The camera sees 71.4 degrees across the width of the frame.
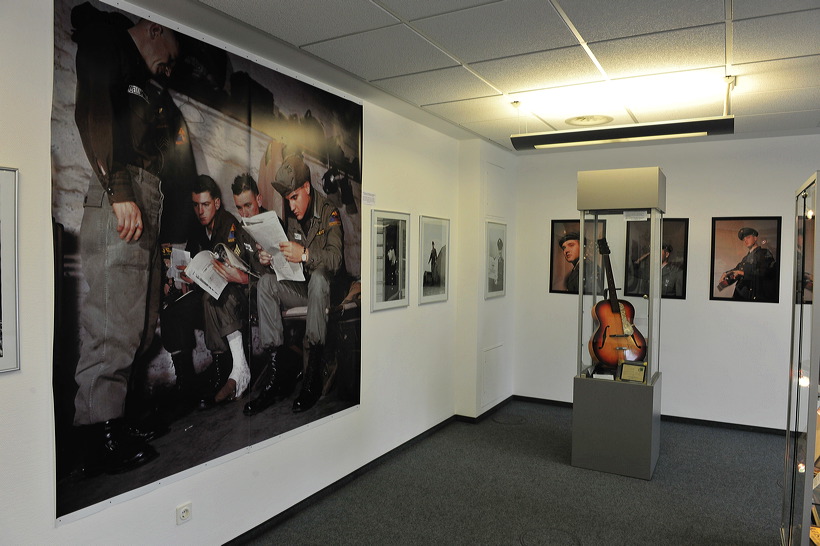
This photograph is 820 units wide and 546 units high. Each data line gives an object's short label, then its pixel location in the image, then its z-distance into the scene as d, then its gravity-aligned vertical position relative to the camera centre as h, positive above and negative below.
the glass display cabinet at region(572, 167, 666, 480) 4.36 -0.54
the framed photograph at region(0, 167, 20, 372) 2.19 -0.08
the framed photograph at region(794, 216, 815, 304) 2.46 +0.00
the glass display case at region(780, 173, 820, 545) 2.37 -0.60
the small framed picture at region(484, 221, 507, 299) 5.98 -0.02
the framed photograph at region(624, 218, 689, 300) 5.89 +0.04
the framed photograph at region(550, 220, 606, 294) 6.39 +0.03
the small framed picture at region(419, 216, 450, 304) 5.15 -0.01
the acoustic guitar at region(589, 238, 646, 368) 4.50 -0.59
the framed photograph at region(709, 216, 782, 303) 5.54 +0.02
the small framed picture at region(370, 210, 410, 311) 4.45 -0.02
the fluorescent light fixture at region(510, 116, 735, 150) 3.67 +0.87
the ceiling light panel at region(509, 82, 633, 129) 3.95 +1.16
